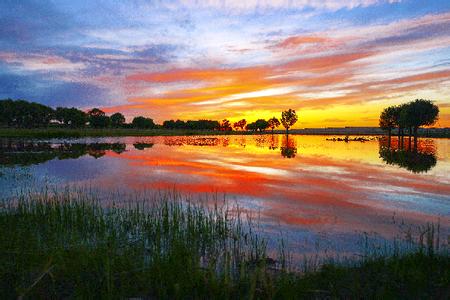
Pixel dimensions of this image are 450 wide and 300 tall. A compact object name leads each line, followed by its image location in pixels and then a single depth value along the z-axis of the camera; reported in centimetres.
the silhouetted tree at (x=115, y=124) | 18972
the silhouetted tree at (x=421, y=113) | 8181
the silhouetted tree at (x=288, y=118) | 18300
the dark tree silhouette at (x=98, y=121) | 17225
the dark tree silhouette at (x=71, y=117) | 15862
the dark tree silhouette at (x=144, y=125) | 19872
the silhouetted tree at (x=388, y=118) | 10336
